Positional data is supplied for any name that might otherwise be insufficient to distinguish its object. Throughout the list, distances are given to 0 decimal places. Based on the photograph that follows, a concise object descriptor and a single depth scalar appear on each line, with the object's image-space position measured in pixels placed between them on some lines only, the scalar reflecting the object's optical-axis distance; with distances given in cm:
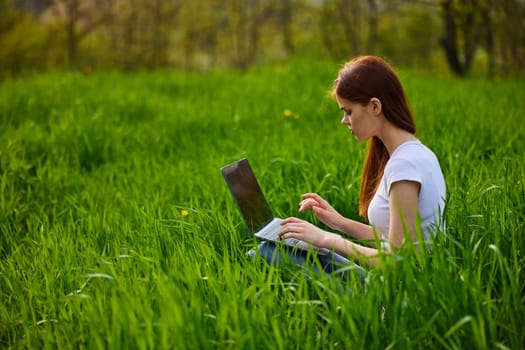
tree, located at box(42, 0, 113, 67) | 962
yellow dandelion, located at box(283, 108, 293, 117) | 498
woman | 189
